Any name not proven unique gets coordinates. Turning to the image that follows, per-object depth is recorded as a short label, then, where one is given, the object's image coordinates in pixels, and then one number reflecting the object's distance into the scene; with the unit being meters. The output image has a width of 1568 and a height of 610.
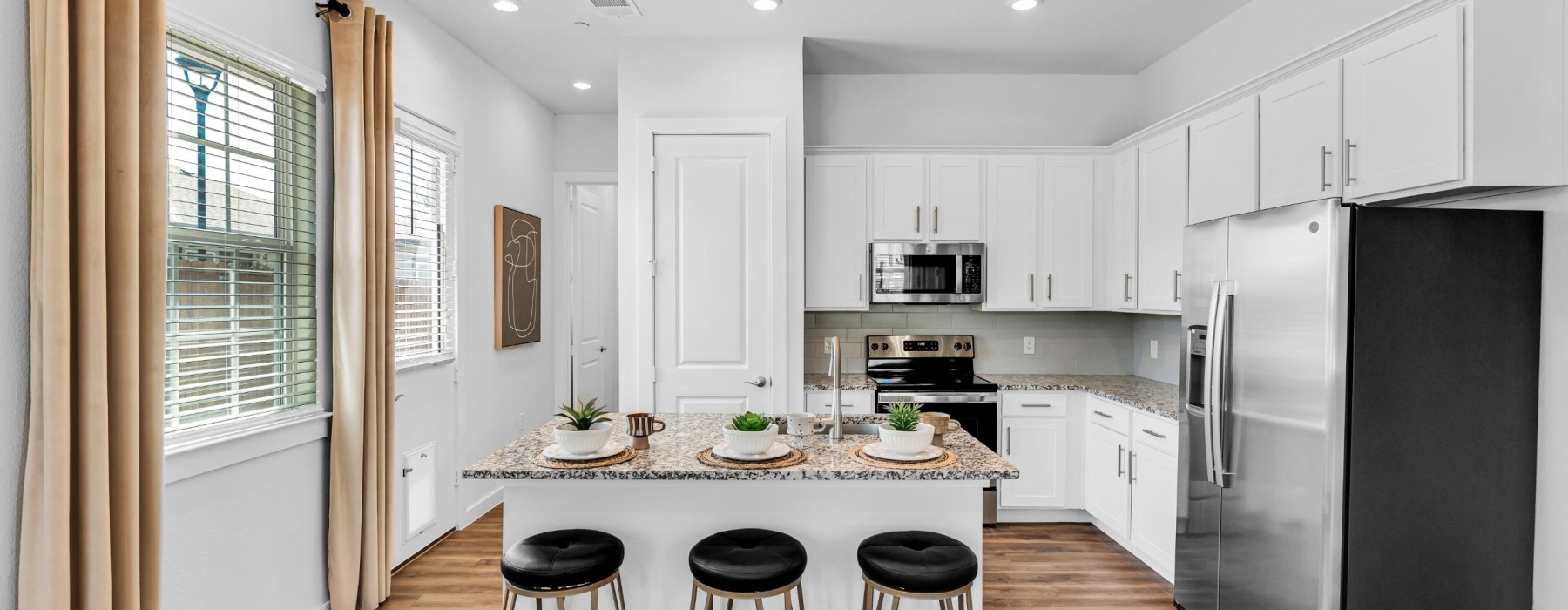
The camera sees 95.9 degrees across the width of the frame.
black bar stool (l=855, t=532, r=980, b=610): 1.75
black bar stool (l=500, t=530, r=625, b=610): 1.76
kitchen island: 2.08
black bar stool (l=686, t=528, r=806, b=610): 1.77
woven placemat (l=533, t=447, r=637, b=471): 1.91
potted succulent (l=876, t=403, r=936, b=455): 1.96
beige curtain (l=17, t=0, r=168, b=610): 1.60
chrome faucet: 2.12
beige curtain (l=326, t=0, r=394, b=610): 2.59
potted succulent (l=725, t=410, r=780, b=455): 1.96
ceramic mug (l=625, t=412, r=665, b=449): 2.16
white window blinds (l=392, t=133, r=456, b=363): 3.22
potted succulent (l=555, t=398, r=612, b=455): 1.96
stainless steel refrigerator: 1.98
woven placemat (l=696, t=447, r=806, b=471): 1.91
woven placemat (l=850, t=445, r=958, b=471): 1.91
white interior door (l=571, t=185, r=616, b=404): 5.08
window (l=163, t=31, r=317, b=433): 2.11
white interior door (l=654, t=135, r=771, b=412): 3.51
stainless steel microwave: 3.89
